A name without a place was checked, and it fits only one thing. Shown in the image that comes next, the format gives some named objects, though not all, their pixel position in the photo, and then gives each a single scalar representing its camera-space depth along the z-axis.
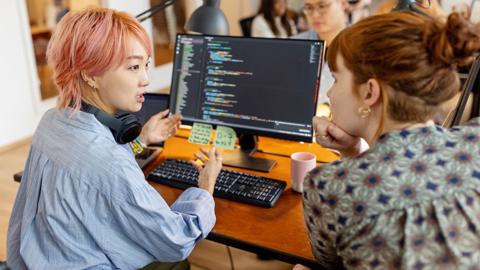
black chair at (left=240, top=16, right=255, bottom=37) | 3.88
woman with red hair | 0.84
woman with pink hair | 1.04
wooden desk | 1.12
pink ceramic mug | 1.39
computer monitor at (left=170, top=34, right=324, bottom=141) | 1.50
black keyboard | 1.34
